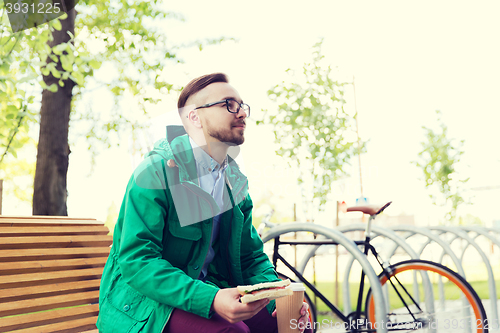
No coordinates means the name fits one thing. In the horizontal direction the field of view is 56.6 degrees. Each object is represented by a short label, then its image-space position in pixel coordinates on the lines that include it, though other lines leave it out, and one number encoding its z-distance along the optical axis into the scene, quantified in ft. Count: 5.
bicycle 10.18
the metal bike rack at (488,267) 14.61
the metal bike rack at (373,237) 11.57
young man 4.80
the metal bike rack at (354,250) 8.89
